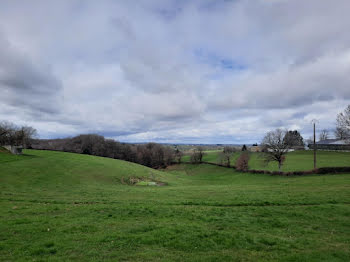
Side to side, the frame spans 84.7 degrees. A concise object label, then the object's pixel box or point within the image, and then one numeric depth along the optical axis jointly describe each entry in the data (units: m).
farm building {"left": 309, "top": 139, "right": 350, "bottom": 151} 77.37
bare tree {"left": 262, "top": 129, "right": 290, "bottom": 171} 52.50
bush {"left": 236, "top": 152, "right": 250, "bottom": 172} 66.15
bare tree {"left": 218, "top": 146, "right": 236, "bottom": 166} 83.70
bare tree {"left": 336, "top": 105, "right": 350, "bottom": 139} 33.66
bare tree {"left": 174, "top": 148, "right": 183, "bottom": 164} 116.73
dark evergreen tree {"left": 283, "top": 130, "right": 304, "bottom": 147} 53.41
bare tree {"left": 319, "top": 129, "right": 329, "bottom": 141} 127.10
